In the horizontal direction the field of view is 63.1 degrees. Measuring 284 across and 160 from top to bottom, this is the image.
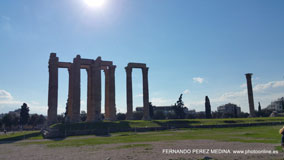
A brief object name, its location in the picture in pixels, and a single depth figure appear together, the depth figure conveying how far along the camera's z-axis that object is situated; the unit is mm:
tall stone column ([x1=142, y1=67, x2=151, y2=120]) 56138
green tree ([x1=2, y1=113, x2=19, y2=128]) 81406
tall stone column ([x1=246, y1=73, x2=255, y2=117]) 67944
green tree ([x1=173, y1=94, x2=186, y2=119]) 83875
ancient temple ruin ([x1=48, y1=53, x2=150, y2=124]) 48406
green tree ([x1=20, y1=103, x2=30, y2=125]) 78625
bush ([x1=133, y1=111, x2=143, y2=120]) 98400
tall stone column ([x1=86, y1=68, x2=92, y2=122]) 49394
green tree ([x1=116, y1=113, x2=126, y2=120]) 92075
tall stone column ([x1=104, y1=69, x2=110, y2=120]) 55172
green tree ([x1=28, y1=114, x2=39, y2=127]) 92138
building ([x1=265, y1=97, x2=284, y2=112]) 176575
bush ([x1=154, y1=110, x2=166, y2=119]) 97462
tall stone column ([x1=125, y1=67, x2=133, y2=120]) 55438
